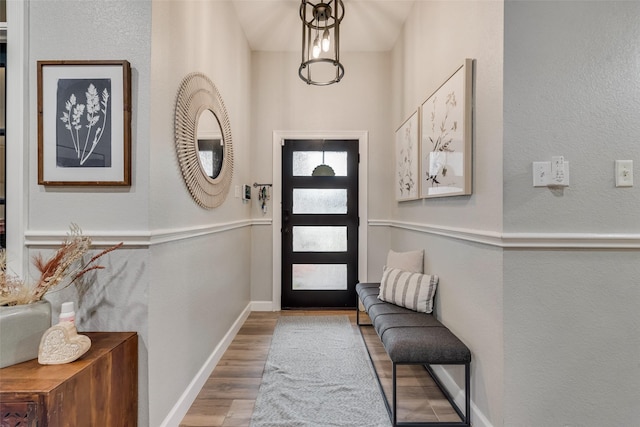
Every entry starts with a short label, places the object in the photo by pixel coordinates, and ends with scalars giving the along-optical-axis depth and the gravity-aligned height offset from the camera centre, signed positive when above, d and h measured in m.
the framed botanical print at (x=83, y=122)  1.40 +0.39
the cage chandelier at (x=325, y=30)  2.32 +1.63
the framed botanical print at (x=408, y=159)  2.57 +0.46
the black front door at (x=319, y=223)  3.61 -0.15
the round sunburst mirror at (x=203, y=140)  1.80 +0.46
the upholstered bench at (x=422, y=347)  1.66 -0.74
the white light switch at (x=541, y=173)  1.41 +0.17
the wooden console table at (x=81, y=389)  0.98 -0.63
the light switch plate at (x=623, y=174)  1.43 +0.17
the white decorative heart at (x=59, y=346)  1.15 -0.51
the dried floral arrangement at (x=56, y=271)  1.20 -0.26
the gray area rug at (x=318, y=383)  1.76 -1.16
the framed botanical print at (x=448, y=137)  1.69 +0.46
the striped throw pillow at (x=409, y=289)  2.17 -0.58
